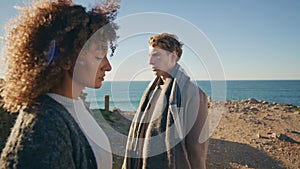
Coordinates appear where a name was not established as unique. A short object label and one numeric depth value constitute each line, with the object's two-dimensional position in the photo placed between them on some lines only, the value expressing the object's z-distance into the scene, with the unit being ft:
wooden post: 33.55
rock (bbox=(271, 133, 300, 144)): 21.11
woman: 3.34
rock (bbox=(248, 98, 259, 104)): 45.62
